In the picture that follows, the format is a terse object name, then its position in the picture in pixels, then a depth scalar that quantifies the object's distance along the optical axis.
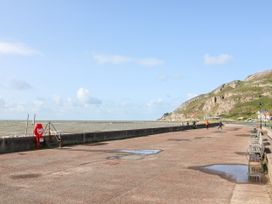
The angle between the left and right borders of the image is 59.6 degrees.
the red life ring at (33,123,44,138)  13.45
